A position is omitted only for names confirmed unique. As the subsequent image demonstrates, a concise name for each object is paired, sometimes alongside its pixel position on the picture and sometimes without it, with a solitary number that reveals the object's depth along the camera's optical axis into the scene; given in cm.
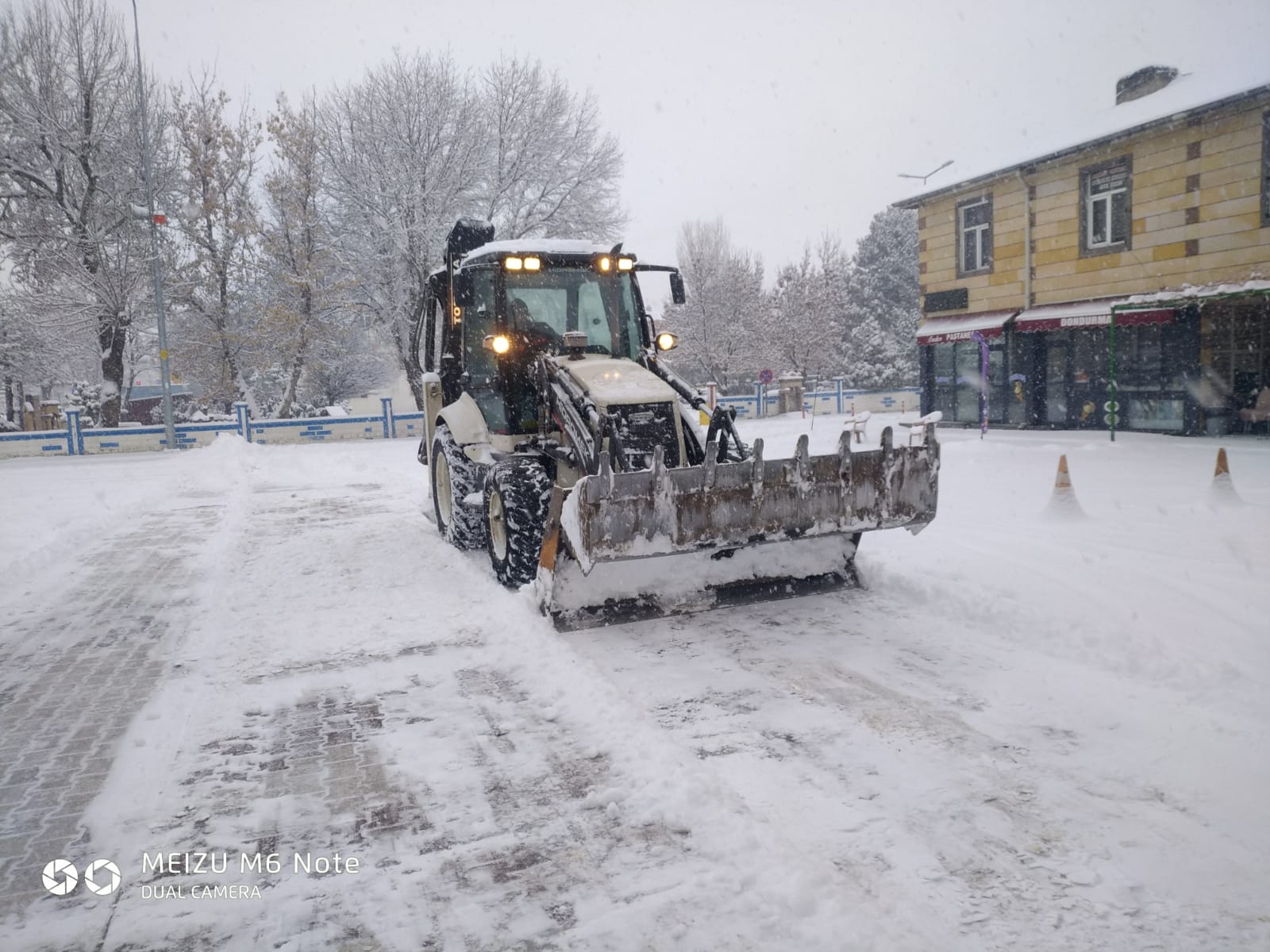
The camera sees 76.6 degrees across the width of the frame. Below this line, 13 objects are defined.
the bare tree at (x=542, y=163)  2767
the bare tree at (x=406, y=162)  2669
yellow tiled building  1408
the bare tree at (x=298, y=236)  2848
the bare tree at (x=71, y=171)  2402
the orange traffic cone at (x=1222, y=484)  821
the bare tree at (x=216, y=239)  2822
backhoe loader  498
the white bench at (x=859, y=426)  1497
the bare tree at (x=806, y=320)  4472
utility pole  2217
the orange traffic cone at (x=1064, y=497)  803
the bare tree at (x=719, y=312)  4375
